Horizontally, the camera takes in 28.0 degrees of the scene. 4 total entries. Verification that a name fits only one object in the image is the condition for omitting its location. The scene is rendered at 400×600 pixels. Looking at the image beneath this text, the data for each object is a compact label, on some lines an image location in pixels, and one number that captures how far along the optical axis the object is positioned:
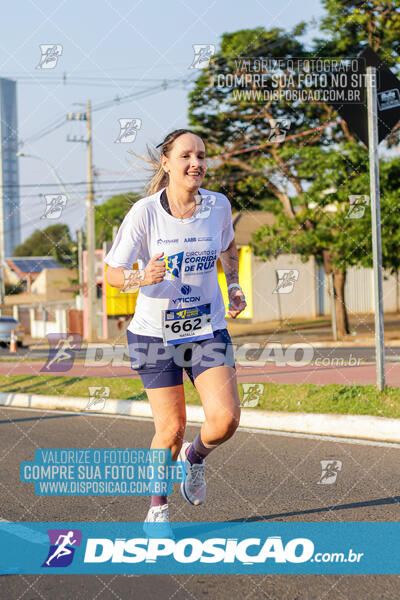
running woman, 4.27
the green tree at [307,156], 21.28
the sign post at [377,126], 8.59
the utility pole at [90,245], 28.34
